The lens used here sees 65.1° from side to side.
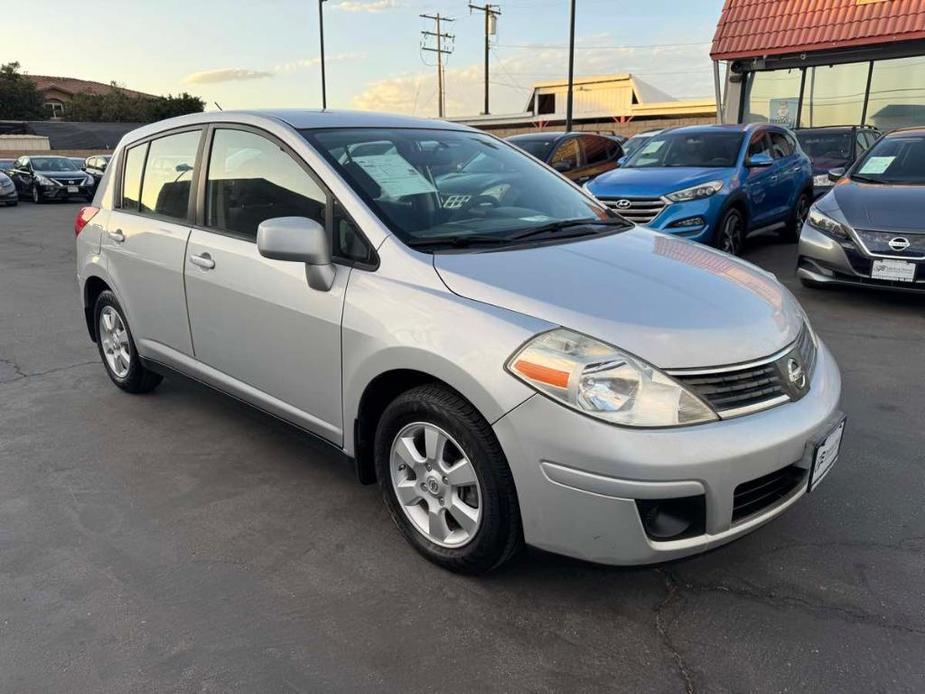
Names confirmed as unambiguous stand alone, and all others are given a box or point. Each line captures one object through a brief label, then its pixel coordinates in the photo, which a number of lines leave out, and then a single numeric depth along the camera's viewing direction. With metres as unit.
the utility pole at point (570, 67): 26.73
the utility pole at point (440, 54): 52.94
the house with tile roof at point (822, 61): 13.99
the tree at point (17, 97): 52.19
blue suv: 7.49
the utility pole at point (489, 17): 47.12
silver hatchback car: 2.21
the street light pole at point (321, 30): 31.19
